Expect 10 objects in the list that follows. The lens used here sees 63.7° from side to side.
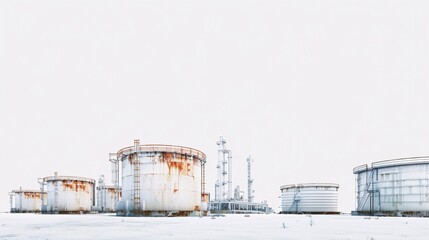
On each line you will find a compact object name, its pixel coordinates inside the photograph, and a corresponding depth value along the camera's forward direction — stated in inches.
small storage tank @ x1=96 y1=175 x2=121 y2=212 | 2438.5
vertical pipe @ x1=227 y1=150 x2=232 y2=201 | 2077.9
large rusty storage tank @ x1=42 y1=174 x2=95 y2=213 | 1931.6
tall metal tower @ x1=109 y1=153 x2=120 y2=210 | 1357.0
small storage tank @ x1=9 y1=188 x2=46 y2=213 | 2640.3
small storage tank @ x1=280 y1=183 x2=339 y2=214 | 2079.2
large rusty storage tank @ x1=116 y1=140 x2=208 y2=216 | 1181.7
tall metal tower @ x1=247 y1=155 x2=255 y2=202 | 2358.5
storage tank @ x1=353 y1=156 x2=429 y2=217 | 1425.9
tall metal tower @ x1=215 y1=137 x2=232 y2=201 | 2064.5
